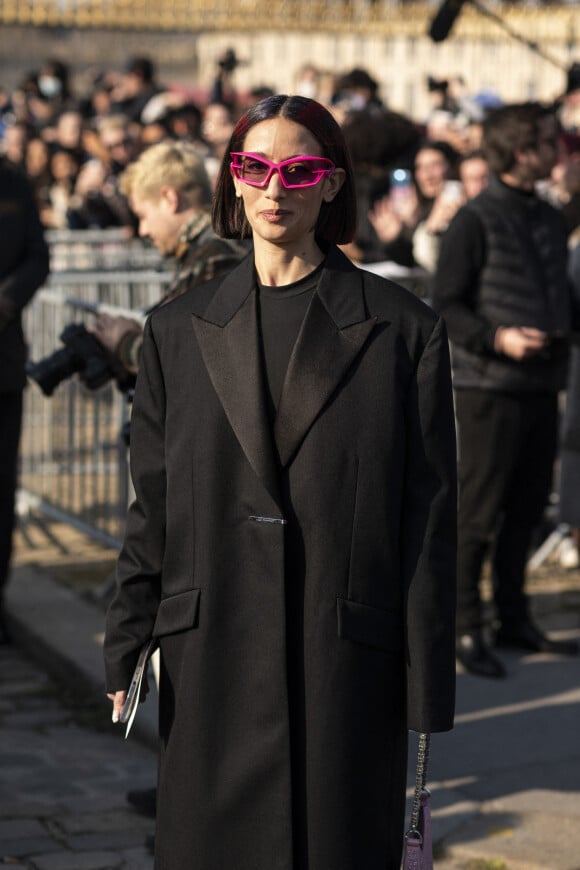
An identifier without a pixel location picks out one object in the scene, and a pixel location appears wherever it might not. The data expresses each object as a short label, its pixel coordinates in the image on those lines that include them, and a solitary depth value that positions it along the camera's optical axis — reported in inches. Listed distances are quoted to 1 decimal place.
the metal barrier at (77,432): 471.1
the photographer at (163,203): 296.5
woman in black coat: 190.3
